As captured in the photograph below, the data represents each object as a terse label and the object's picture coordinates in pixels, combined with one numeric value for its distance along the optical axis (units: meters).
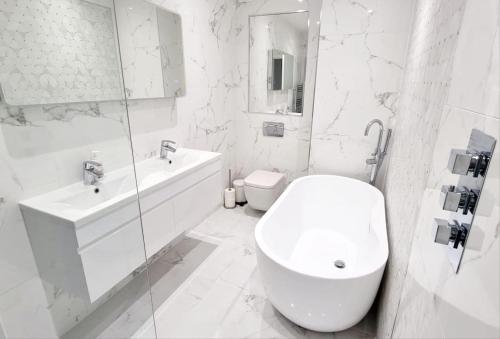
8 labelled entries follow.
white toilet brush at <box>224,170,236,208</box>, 3.26
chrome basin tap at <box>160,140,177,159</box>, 2.11
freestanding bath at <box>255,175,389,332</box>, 1.38
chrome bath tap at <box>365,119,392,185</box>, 2.39
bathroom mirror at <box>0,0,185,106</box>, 1.25
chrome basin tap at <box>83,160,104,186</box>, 1.59
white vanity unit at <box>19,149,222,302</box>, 1.27
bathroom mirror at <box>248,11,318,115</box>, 2.78
